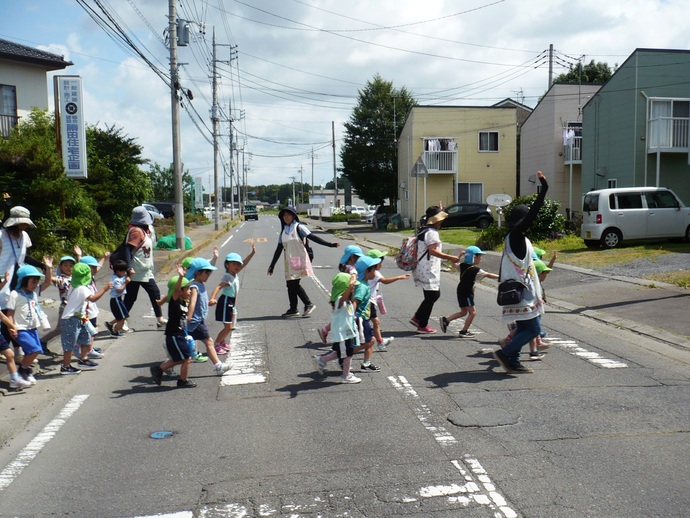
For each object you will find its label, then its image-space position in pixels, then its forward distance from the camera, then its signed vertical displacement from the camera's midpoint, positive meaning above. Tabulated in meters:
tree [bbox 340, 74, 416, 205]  55.19 +5.13
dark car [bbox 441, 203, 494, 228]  36.88 -0.60
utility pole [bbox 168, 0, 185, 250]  23.91 +3.03
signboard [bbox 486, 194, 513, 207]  21.90 +0.15
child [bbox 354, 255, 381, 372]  7.16 -1.08
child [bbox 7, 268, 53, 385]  7.01 -1.10
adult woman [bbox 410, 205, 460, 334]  9.19 -0.82
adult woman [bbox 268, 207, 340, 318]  11.09 -0.80
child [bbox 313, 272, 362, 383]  6.86 -1.16
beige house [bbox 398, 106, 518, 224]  42.97 +3.61
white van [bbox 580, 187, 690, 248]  19.50 -0.37
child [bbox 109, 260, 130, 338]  9.20 -1.10
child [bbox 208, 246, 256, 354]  7.99 -1.06
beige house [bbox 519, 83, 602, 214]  37.34 +3.72
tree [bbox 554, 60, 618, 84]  56.24 +10.95
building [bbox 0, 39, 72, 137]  25.52 +5.04
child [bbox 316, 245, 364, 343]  7.77 -0.60
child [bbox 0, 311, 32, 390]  6.80 -1.50
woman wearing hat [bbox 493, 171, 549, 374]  7.05 -0.77
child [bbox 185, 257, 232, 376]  7.04 -1.03
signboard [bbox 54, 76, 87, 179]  18.19 +2.19
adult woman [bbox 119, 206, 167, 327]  9.83 -0.70
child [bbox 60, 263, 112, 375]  7.45 -1.15
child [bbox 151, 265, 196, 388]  6.80 -1.26
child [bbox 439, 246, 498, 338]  9.13 -1.02
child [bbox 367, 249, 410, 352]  7.84 -1.12
